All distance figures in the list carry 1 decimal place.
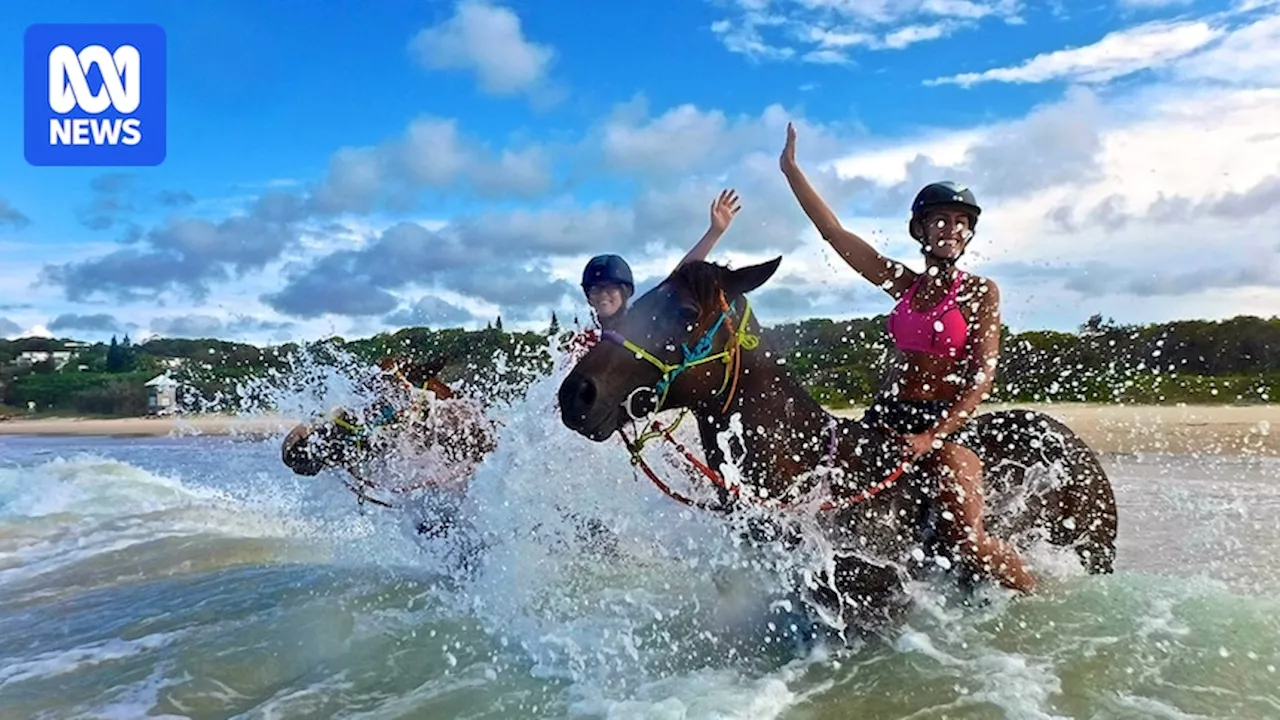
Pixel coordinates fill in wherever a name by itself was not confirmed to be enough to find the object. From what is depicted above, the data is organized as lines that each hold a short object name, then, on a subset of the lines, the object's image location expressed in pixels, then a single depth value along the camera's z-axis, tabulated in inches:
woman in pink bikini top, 157.5
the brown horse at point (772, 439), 148.4
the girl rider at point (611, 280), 219.9
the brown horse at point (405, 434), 272.4
